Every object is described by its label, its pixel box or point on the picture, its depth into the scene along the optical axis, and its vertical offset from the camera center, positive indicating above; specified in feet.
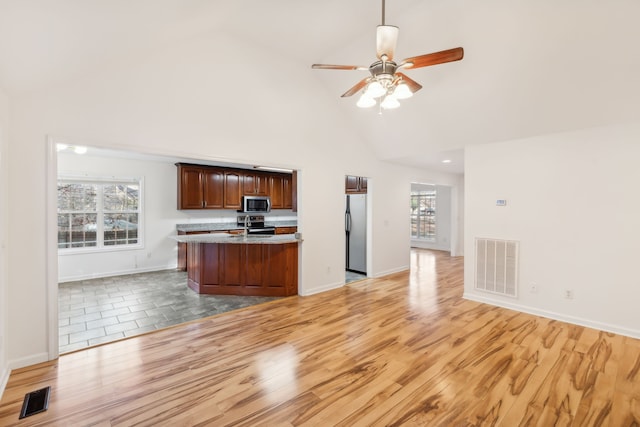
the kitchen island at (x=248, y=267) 14.83 -3.03
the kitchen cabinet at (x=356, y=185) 18.83 +1.64
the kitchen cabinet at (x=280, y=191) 25.59 +1.68
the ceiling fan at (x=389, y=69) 7.36 +3.80
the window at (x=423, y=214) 32.09 -0.51
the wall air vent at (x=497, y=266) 13.20 -2.69
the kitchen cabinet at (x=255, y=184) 23.86 +2.15
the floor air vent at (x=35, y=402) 6.46 -4.62
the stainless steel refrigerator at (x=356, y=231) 19.19 -1.51
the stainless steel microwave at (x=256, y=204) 23.58 +0.42
